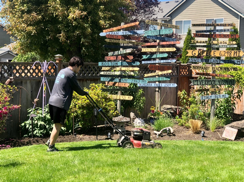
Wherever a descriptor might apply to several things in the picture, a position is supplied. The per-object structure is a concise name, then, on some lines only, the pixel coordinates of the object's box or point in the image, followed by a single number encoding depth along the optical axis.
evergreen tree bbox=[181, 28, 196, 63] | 19.90
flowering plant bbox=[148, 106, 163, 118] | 9.29
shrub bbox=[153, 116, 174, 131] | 8.56
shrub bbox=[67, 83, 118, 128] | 8.26
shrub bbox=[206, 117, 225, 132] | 8.64
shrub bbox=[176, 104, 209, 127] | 9.05
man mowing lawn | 5.75
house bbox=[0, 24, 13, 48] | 37.25
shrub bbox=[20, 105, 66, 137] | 8.01
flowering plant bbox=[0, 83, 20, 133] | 7.18
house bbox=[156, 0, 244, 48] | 22.97
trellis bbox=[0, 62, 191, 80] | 8.13
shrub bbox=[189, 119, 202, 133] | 8.42
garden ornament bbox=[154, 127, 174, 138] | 8.11
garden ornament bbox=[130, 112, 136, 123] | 9.55
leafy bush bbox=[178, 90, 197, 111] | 10.18
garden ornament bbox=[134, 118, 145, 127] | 8.90
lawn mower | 6.29
